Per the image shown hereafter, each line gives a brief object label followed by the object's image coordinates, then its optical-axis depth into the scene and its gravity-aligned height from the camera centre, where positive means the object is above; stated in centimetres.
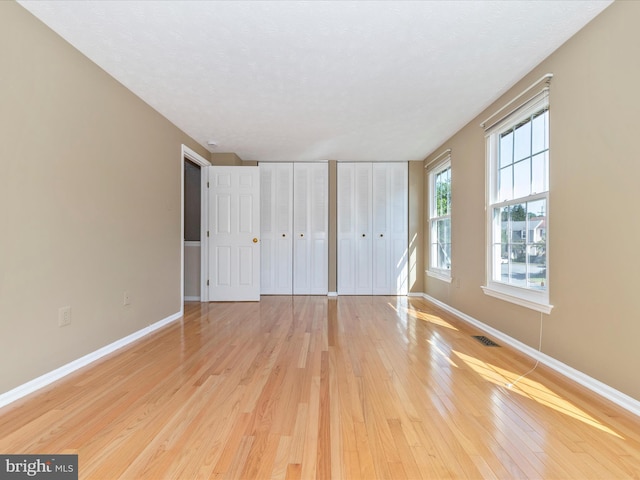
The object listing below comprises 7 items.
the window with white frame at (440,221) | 460 +29
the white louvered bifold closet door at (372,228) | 556 +19
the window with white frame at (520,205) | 255 +31
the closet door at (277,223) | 559 +26
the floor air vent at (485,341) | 289 -96
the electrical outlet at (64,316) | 221 -55
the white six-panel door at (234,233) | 490 +8
